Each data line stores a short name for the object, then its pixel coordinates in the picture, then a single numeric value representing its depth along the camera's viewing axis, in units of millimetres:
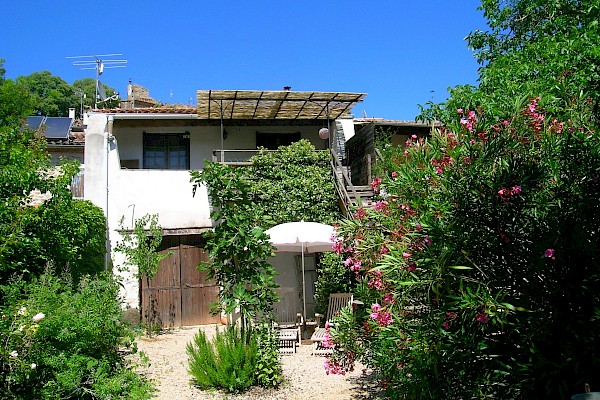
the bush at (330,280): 13672
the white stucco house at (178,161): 14914
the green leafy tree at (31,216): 7570
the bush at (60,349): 6082
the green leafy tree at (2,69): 43984
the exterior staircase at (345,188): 14405
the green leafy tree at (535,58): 5328
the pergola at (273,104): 14422
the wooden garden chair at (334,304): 12291
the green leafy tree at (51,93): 48312
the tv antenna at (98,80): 22078
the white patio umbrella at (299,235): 11883
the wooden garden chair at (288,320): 11141
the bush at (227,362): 7953
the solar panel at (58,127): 25516
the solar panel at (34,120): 28145
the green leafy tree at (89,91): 23850
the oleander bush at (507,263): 3787
